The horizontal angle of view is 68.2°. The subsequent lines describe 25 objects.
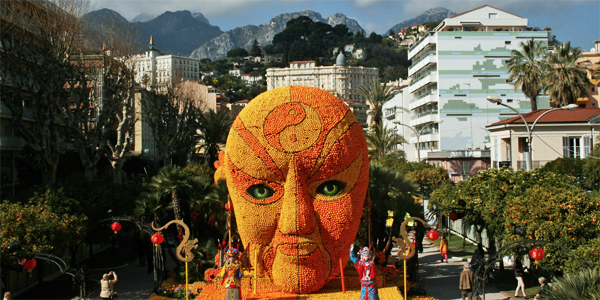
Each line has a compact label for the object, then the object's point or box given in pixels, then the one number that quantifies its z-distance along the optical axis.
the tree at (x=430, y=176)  32.78
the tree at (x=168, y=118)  38.32
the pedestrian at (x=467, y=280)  13.77
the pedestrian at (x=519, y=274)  14.83
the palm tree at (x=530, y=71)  35.00
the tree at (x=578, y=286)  10.42
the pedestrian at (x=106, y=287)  12.95
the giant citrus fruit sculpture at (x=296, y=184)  12.12
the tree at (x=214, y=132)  39.88
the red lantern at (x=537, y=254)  10.93
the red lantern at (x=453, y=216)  17.04
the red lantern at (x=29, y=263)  12.30
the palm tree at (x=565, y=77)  33.81
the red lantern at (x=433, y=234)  13.27
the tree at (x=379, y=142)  39.31
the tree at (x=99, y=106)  25.97
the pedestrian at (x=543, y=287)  11.81
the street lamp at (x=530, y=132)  18.19
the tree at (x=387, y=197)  17.47
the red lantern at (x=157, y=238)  13.66
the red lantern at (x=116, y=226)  15.38
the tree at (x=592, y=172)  20.83
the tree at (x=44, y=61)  22.73
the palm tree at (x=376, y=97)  42.56
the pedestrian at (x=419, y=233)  18.91
